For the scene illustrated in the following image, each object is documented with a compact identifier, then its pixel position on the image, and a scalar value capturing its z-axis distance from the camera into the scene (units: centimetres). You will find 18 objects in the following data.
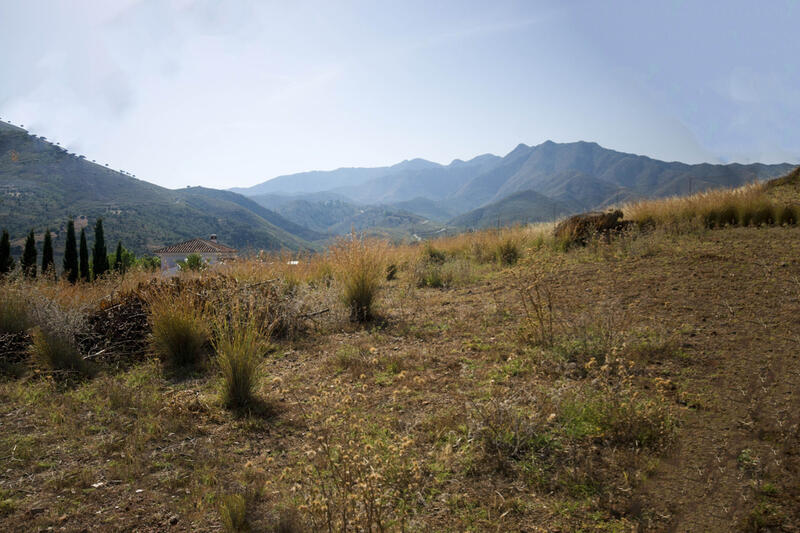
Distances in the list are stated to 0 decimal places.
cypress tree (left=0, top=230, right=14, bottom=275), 2352
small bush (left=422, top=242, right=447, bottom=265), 1063
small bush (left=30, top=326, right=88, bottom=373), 441
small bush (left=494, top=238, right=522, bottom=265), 972
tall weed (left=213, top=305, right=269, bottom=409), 351
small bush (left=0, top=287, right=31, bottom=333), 514
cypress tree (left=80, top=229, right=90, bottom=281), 2888
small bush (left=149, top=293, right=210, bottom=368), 459
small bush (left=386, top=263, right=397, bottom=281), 988
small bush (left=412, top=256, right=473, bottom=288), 834
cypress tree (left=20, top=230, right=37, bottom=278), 2670
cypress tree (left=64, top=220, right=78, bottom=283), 3019
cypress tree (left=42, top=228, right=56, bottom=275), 2808
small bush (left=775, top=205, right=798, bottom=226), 768
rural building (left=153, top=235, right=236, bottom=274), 4106
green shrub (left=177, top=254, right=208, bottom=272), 837
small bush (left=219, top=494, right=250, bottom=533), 201
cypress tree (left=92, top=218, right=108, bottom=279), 3112
